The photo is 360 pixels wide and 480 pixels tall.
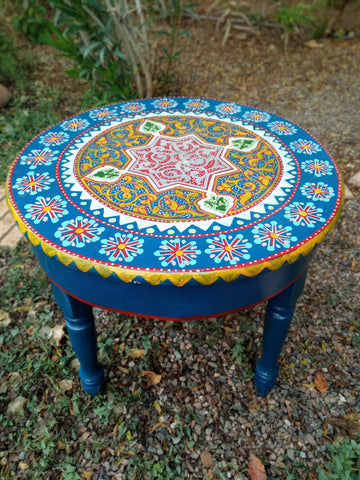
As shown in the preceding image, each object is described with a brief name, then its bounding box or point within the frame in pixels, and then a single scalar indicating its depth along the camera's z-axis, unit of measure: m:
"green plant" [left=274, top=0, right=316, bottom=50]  4.85
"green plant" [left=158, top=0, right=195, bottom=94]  3.28
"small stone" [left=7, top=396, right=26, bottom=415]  1.71
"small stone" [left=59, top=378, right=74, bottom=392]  1.79
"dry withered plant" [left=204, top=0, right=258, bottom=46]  5.25
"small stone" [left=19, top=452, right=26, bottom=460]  1.57
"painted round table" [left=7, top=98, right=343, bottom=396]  1.12
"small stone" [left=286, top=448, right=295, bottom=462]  1.57
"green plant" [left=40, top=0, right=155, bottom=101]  2.91
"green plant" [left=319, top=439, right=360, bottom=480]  1.43
